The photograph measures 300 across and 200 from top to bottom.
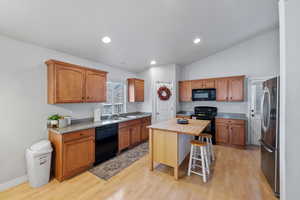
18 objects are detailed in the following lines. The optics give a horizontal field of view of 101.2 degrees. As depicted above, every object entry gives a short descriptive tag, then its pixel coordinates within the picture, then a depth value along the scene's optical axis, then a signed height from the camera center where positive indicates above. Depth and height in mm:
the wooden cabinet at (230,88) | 3816 +344
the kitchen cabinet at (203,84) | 4246 +555
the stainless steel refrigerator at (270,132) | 1831 -548
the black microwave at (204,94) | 4160 +174
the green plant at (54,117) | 2433 -353
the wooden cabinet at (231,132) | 3600 -996
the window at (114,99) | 3977 +7
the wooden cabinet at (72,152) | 2168 -1004
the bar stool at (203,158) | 2185 -1084
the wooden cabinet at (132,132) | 3344 -1002
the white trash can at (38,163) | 2016 -1069
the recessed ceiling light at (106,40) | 2522 +1249
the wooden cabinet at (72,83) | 2348 +342
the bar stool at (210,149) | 2773 -1189
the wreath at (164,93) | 4770 +240
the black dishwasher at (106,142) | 2729 -1018
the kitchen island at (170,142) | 2271 -845
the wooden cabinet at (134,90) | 4445 +341
